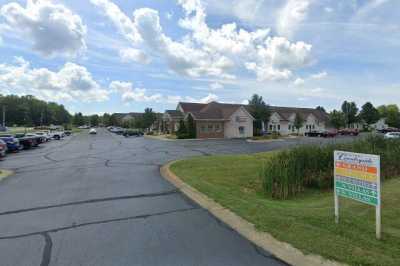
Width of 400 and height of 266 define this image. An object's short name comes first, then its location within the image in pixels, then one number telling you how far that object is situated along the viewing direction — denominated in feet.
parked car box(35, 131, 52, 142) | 126.27
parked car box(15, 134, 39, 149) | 88.09
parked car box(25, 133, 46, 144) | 97.45
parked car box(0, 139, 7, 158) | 63.71
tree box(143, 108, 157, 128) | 201.36
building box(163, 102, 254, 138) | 145.07
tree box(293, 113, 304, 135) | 193.56
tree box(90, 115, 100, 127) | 494.83
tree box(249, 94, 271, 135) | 164.55
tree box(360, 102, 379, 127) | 259.39
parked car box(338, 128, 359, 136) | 194.29
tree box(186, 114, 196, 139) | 138.41
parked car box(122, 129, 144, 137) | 179.70
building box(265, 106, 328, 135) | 192.44
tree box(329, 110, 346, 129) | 221.83
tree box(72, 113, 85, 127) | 477.77
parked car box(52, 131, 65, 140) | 155.43
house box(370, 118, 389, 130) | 286.66
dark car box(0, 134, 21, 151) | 77.61
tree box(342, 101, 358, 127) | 243.40
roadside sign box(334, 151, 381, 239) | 15.26
